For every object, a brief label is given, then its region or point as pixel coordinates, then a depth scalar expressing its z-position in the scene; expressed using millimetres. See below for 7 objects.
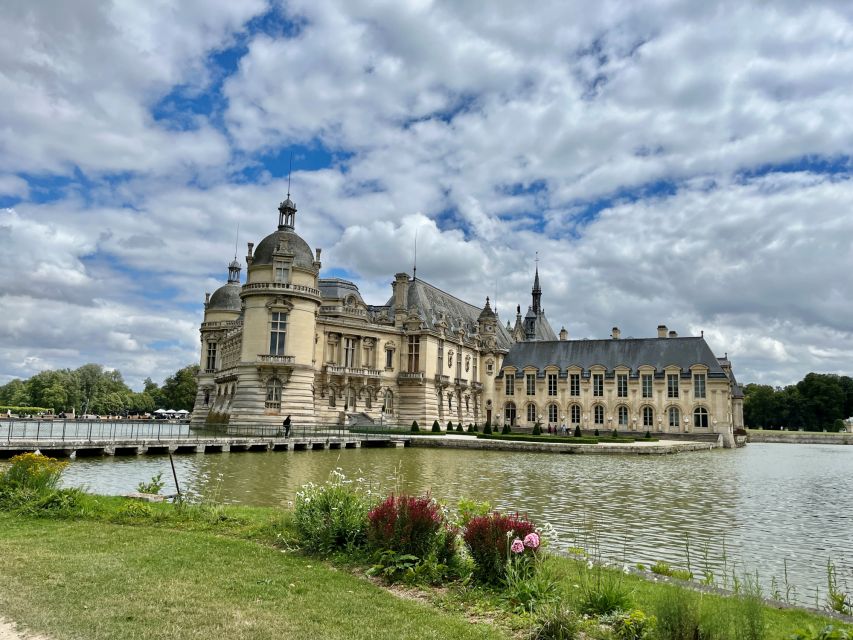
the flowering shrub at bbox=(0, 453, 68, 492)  13852
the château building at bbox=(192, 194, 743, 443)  49344
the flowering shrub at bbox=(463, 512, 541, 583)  8633
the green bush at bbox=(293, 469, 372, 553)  10328
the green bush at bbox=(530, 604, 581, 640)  6695
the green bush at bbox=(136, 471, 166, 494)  15917
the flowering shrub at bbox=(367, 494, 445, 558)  9414
